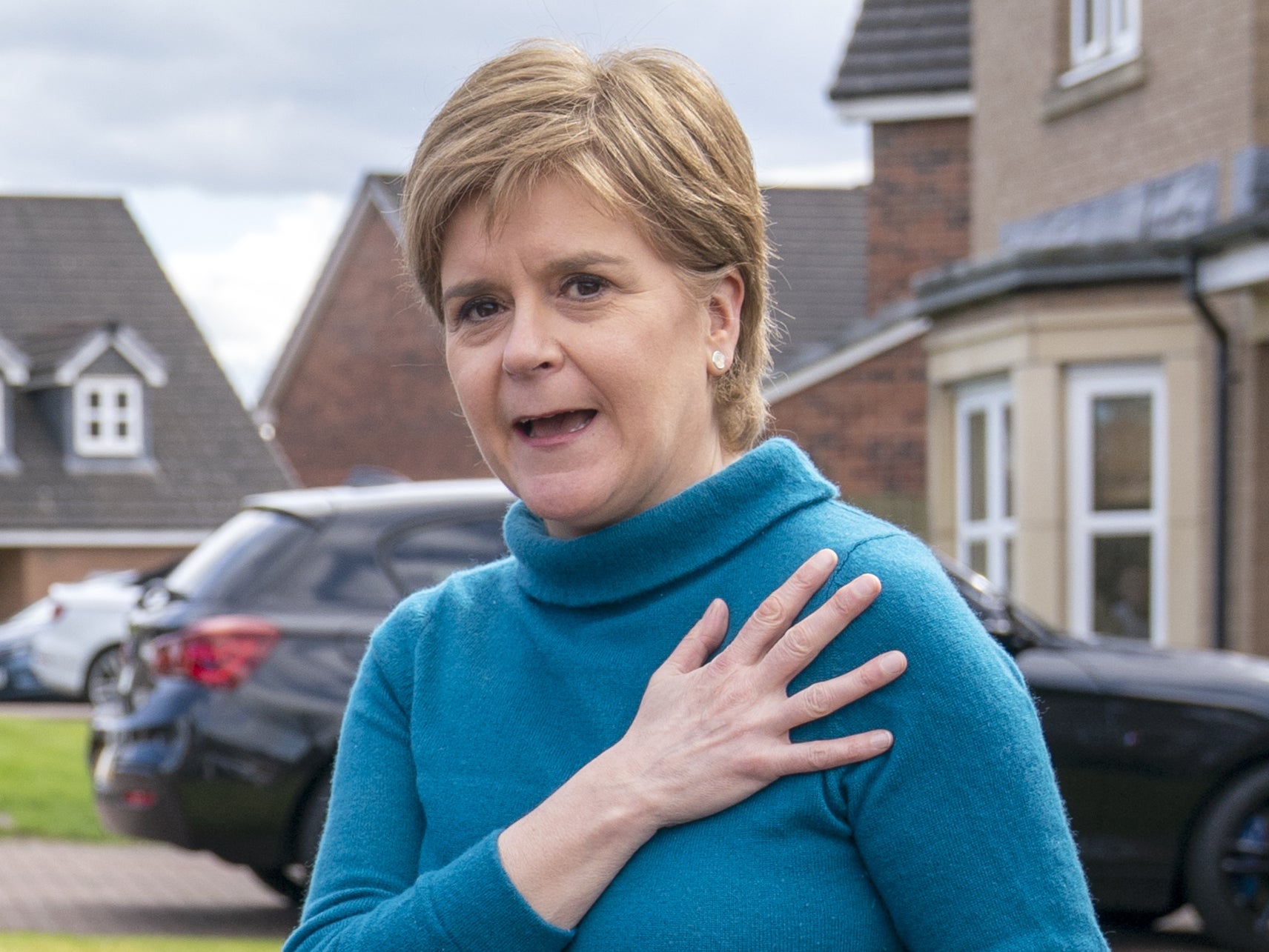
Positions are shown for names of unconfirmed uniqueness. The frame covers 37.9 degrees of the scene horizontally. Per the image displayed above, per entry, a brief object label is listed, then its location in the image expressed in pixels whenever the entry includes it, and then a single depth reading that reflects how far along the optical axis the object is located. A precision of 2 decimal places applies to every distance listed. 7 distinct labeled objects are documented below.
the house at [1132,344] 11.27
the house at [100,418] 33.88
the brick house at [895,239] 16.64
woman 1.67
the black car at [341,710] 6.81
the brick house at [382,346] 27.61
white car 21.53
